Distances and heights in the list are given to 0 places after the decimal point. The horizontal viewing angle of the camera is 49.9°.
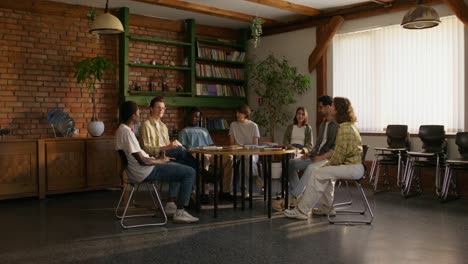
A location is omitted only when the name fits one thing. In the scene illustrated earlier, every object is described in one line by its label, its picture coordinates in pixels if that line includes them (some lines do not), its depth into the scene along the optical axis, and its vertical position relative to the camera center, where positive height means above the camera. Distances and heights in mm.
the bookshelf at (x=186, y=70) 8688 +1106
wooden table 5383 -395
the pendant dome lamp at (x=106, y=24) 6418 +1345
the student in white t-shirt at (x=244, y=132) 6840 -47
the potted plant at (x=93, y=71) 7652 +883
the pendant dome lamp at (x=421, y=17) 6228 +1390
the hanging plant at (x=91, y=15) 7375 +1680
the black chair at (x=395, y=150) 7571 -328
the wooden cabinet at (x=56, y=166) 6805 -528
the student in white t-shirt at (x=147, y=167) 5074 -393
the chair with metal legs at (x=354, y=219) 5363 -999
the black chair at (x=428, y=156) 7066 -393
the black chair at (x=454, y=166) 6652 -511
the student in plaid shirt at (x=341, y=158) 5219 -314
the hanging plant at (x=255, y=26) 8414 +1716
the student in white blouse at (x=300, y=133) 6656 -62
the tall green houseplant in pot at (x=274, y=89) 9477 +758
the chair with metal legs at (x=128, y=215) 5129 -975
